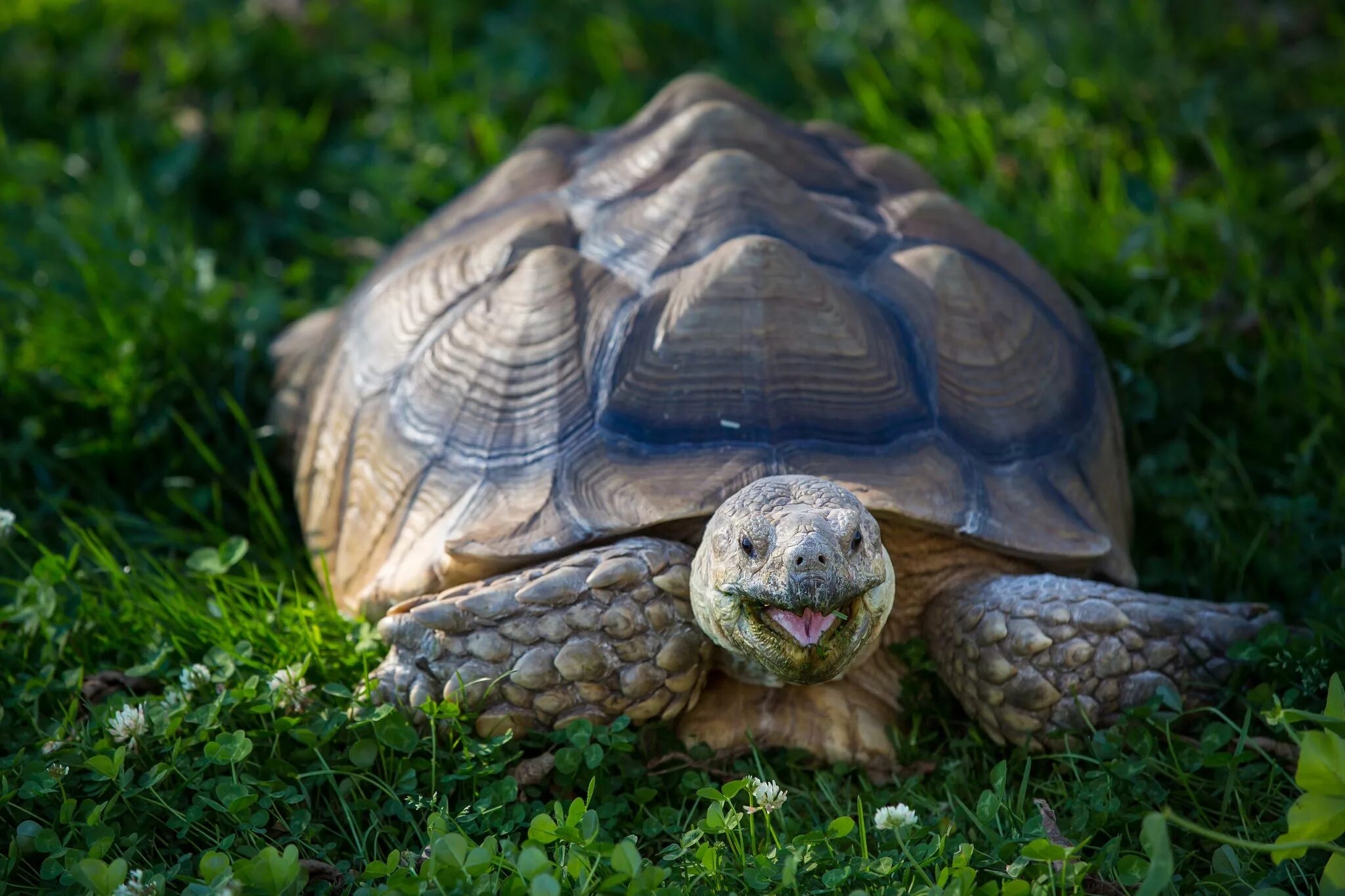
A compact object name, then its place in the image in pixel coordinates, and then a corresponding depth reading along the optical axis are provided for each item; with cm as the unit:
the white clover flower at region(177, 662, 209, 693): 276
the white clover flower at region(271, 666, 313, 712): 273
